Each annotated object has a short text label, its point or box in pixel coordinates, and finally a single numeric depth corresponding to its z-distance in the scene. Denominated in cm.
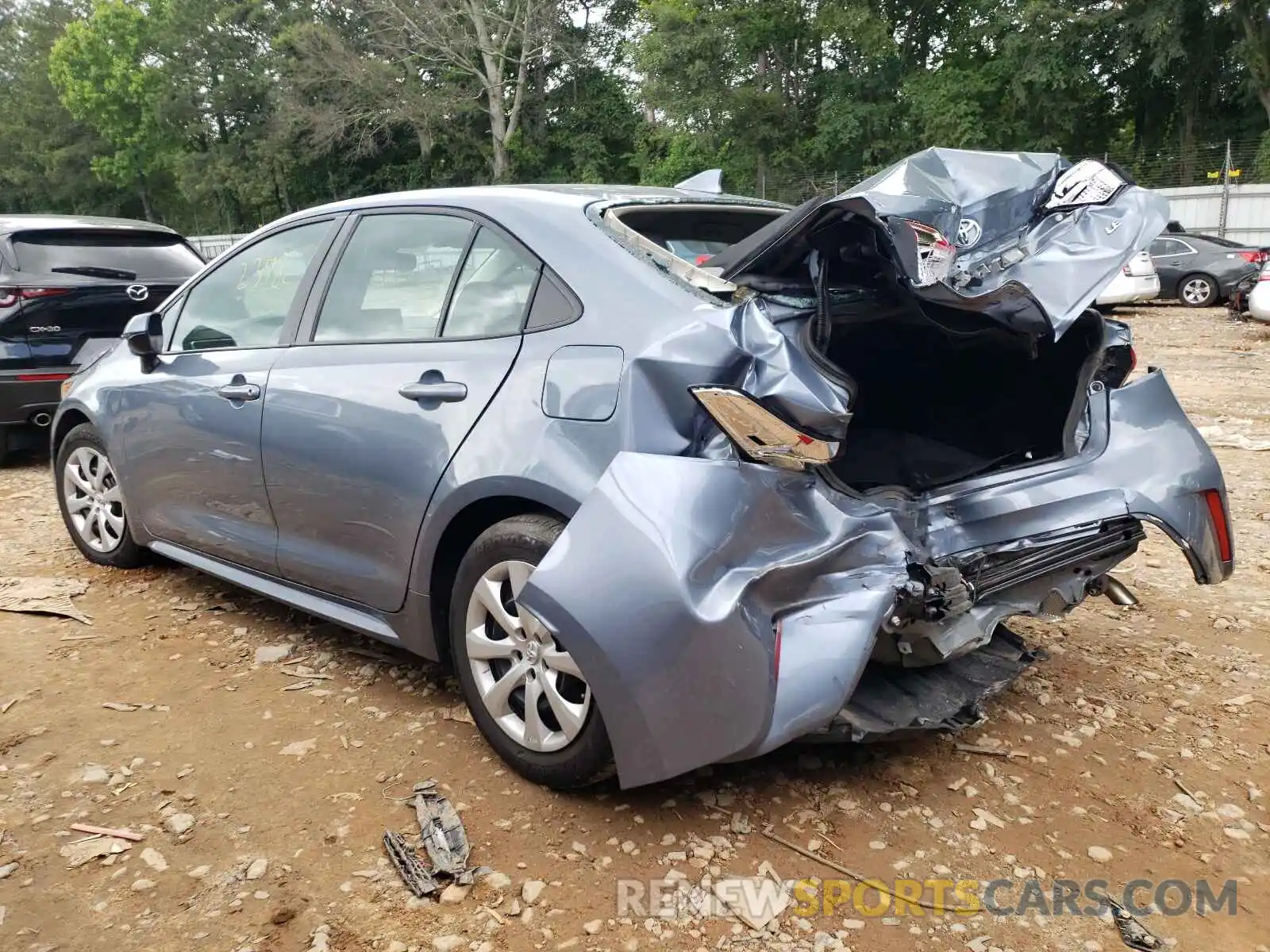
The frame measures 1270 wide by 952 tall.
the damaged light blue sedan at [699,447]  221
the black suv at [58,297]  629
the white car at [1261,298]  1206
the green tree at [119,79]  4191
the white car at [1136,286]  1550
